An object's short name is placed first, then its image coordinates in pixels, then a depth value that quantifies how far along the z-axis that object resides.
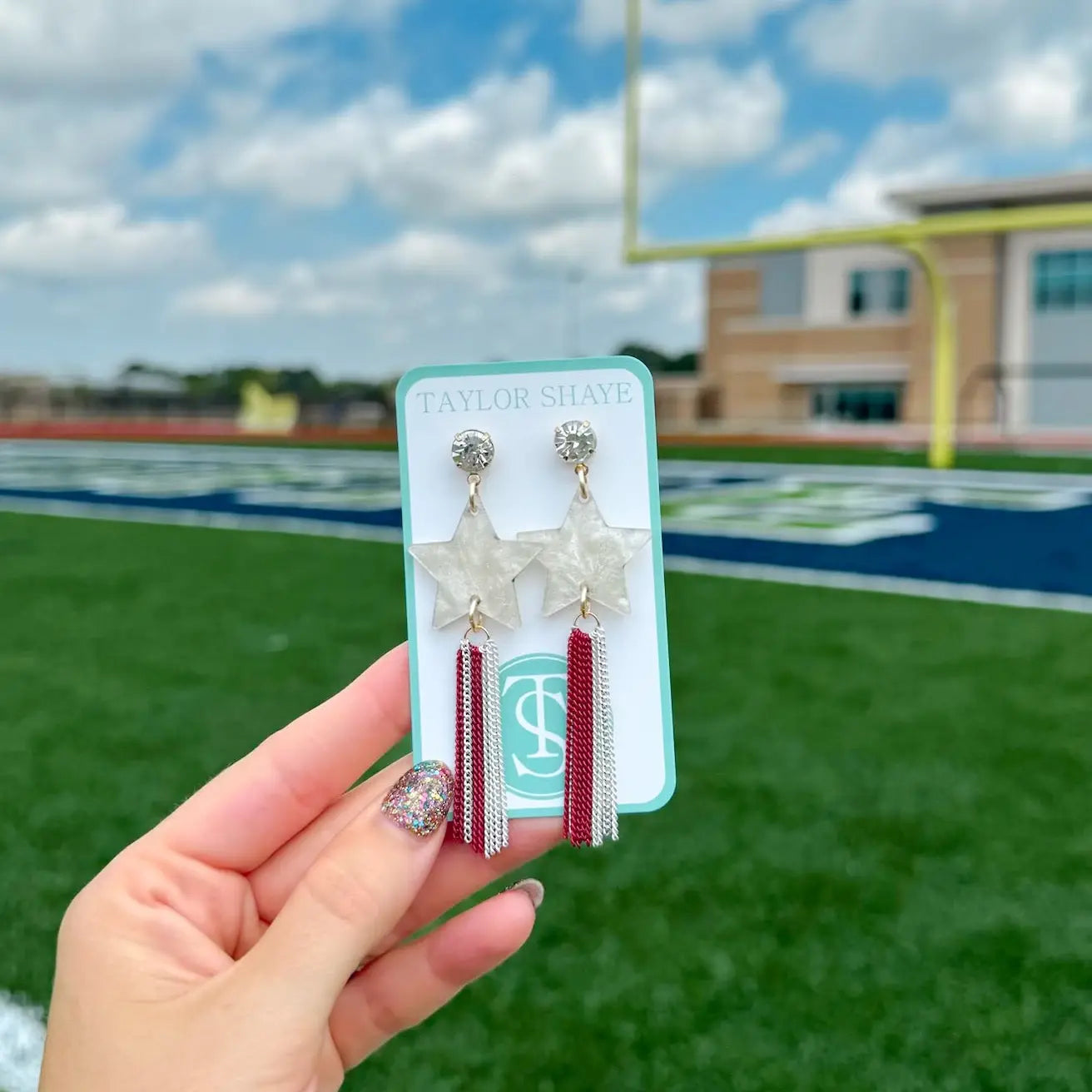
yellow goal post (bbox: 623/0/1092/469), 11.53
